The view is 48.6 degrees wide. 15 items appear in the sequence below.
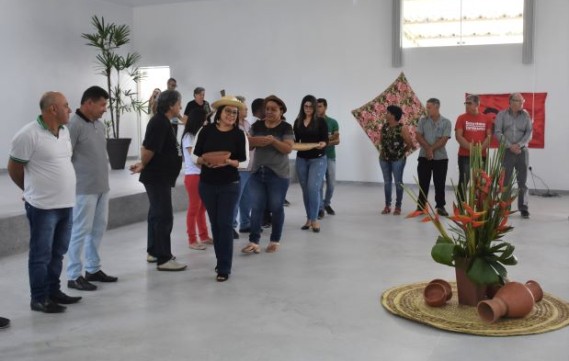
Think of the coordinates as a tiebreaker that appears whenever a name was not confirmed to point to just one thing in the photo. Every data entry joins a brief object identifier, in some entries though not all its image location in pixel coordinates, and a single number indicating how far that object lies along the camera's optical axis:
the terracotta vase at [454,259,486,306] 3.59
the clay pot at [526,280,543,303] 3.60
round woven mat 3.24
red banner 8.91
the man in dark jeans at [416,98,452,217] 7.04
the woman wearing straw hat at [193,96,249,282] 4.30
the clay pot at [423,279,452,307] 3.60
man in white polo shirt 3.39
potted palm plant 9.91
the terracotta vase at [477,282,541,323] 3.31
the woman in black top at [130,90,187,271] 4.29
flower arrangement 3.50
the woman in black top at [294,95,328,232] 5.86
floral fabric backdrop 9.68
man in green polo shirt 6.95
